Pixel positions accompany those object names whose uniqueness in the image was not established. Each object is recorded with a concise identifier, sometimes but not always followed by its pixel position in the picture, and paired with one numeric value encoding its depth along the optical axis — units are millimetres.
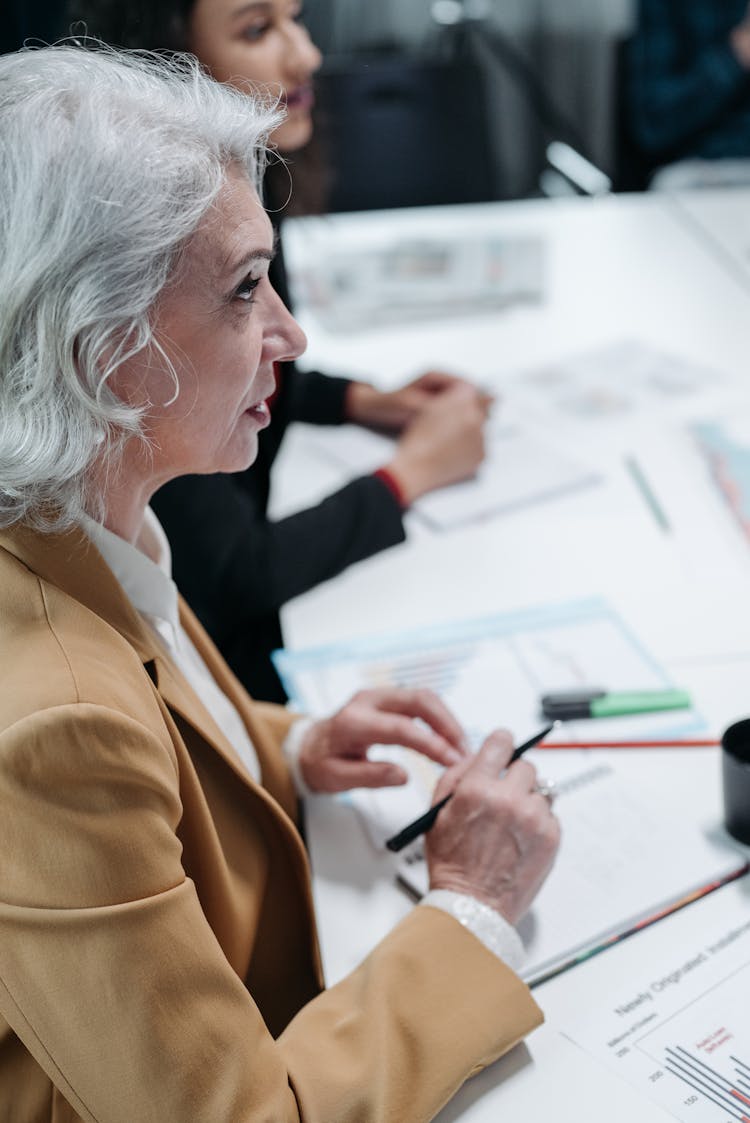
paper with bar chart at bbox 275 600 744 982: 1010
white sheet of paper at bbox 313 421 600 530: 1694
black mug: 1029
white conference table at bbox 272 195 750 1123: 987
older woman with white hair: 739
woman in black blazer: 1482
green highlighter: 1234
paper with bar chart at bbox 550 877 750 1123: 845
